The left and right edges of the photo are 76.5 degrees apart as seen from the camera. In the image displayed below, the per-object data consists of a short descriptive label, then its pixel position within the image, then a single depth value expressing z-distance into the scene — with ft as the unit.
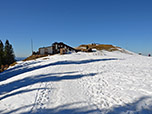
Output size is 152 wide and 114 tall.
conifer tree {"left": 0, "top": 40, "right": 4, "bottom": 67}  137.24
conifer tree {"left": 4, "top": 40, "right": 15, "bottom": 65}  148.97
